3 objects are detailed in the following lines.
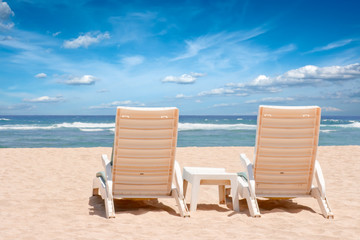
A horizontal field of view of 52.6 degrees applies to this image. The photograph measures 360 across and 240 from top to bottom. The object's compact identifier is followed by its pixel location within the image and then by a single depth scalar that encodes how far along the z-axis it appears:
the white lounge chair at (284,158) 3.91
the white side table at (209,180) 4.14
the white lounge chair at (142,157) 3.80
